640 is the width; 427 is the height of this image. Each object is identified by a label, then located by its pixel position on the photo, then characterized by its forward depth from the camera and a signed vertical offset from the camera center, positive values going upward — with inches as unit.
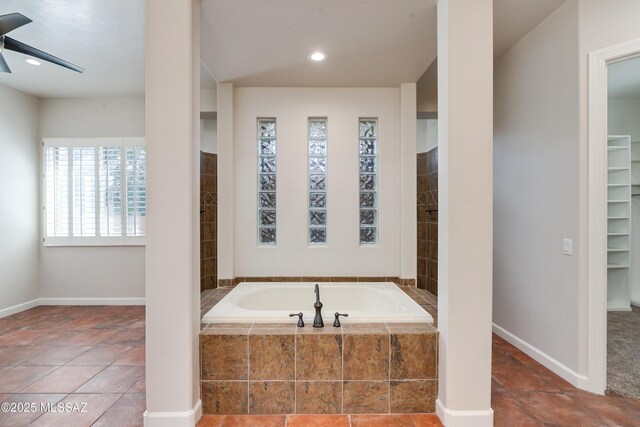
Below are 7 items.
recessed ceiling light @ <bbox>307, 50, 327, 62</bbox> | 102.8 +52.6
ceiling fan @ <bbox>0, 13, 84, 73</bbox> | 73.4 +44.1
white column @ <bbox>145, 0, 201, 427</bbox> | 68.9 -1.0
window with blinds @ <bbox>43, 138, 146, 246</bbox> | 157.2 +9.9
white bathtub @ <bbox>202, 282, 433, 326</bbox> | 104.3 -31.6
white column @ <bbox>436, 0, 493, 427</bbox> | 70.2 +3.2
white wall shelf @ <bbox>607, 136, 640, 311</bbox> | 149.3 -7.5
